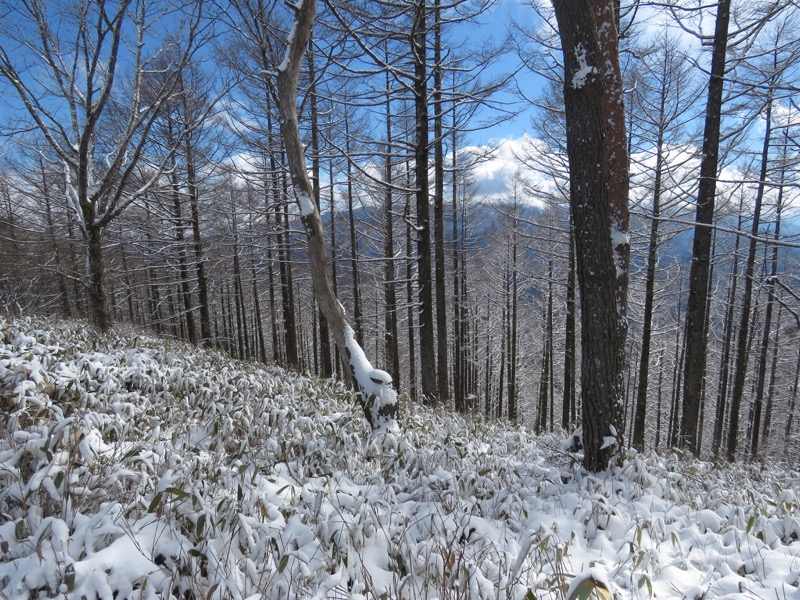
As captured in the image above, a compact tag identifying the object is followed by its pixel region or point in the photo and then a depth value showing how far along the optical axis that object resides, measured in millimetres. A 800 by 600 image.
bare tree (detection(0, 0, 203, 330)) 6141
